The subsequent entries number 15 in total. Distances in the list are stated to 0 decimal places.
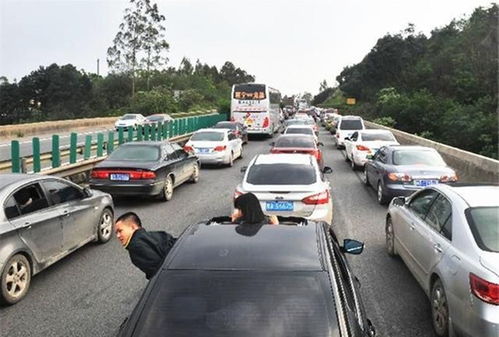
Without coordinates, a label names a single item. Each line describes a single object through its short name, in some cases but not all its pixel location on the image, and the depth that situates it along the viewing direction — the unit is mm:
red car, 14438
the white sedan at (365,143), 17156
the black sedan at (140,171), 11391
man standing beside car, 3979
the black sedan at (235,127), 24816
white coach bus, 31359
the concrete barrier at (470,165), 11873
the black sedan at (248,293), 2723
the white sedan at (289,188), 7965
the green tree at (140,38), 68062
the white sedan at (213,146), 18359
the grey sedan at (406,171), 10681
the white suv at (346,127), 25625
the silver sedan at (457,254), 4120
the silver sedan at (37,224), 5875
